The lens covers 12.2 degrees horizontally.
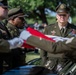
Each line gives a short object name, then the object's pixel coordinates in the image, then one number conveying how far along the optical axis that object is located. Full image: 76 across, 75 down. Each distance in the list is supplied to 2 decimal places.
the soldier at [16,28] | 4.79
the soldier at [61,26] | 5.58
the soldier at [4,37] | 3.52
